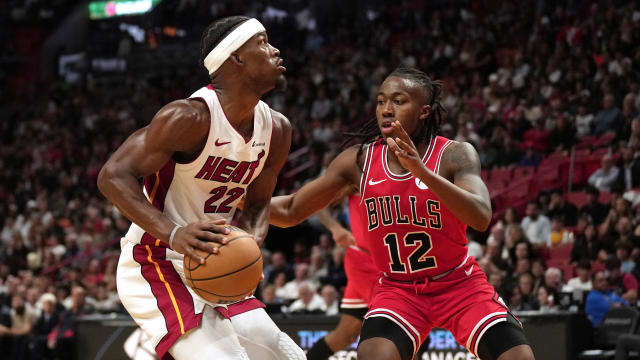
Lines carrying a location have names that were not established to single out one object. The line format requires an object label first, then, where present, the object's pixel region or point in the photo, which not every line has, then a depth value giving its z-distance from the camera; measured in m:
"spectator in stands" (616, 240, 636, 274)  9.94
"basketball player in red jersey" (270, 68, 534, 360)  4.32
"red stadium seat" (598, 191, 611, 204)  11.38
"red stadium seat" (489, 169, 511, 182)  13.09
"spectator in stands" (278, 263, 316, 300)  12.07
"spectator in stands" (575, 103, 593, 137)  12.79
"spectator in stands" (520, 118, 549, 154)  12.97
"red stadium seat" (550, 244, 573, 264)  10.95
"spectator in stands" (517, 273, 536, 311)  9.55
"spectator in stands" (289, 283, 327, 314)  10.69
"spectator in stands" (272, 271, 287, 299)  12.11
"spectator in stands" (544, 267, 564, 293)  9.68
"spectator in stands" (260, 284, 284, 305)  11.70
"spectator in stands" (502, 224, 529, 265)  10.94
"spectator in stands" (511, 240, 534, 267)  10.48
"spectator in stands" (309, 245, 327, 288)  12.44
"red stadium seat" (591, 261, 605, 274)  10.12
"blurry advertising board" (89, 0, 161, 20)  27.56
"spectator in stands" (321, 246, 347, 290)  11.91
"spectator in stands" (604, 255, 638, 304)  9.58
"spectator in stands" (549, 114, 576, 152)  12.81
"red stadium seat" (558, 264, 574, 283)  10.47
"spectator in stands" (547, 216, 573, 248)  11.23
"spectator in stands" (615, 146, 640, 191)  11.33
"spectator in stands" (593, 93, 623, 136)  12.34
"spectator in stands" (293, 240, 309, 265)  14.53
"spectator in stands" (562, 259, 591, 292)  9.92
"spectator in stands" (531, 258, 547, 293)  9.86
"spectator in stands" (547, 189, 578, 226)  11.59
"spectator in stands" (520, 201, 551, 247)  11.52
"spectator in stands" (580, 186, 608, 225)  11.10
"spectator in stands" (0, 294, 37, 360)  12.40
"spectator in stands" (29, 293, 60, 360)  12.03
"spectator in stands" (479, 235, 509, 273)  10.36
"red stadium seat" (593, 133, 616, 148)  12.27
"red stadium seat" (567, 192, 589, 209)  12.03
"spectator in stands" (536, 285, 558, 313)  8.90
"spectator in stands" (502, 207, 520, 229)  11.41
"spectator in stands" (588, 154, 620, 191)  11.57
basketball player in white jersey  3.92
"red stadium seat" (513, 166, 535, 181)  12.86
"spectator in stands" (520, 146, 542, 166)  12.95
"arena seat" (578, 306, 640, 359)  8.31
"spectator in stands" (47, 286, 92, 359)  11.47
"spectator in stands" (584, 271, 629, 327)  9.09
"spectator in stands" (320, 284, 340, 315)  10.58
